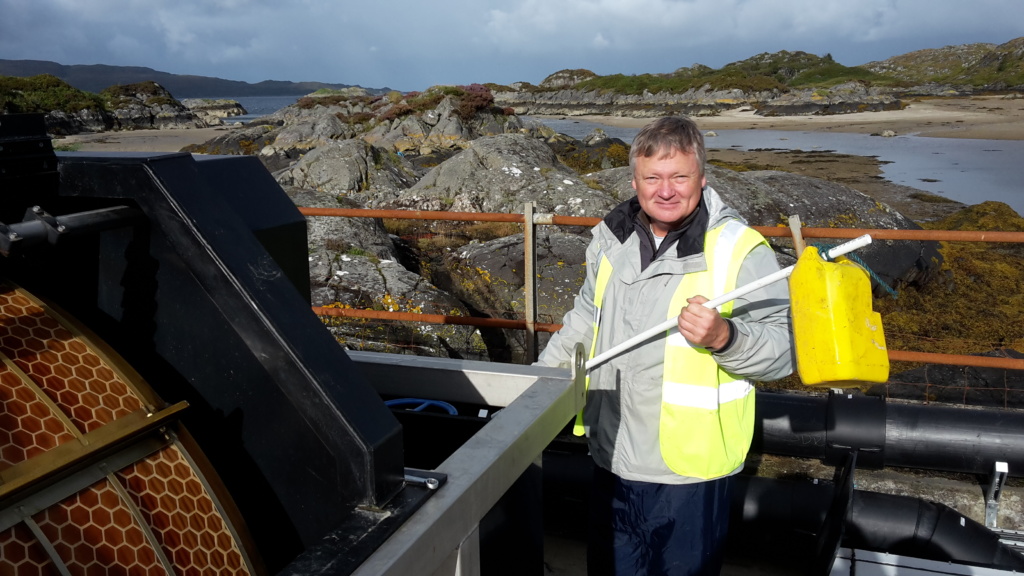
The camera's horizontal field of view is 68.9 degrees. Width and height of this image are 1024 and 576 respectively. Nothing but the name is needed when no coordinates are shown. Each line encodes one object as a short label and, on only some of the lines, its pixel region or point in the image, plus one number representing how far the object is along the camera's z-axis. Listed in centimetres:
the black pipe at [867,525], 307
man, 212
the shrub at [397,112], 2669
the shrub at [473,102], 2545
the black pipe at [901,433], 347
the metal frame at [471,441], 117
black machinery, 111
